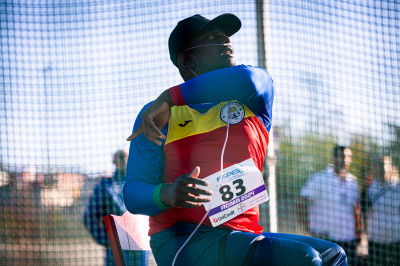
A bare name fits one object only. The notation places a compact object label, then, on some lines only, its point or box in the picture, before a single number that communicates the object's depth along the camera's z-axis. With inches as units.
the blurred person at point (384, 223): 373.1
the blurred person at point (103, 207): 339.5
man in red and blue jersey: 112.9
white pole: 361.7
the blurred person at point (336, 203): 370.6
